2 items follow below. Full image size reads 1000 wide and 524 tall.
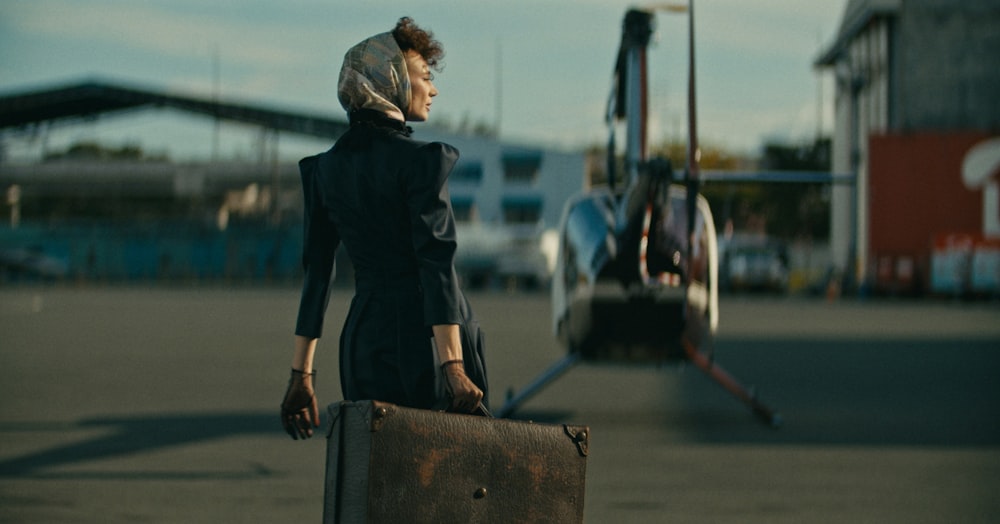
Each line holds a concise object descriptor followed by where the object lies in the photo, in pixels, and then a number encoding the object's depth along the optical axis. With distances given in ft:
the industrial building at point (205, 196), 201.98
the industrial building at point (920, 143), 143.23
